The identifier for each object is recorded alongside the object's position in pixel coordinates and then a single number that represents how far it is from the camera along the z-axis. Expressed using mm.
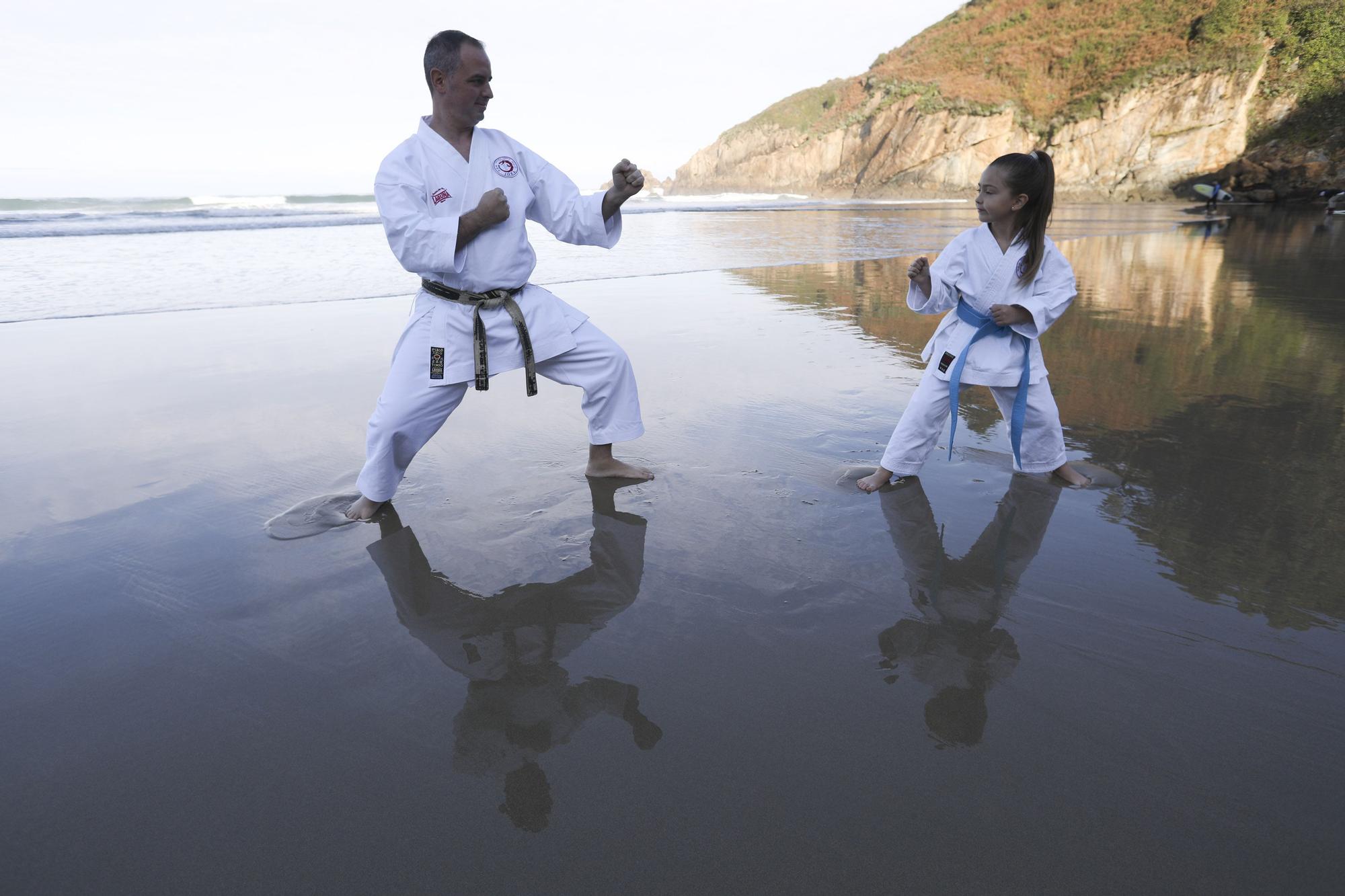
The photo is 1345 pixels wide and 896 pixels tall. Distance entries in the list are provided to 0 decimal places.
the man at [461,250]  2547
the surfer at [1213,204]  21178
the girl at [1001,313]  2689
